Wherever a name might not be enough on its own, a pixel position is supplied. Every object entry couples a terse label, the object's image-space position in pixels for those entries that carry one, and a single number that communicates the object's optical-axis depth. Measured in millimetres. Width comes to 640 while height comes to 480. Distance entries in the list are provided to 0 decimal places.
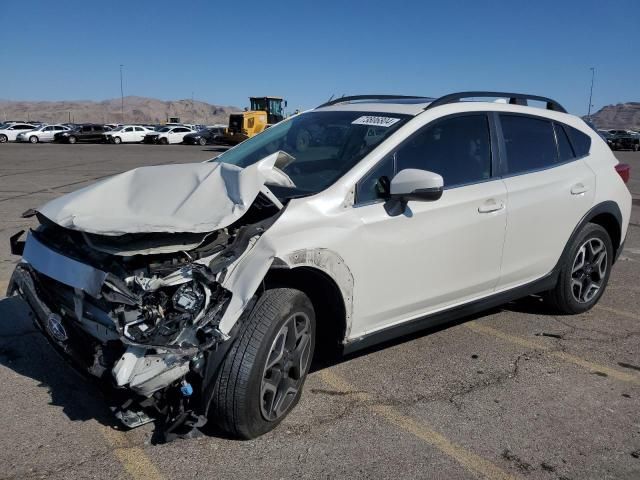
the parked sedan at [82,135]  43281
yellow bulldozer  36125
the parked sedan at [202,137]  46438
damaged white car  2812
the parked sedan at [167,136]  46188
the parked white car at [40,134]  43081
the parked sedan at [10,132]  42844
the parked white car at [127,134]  44750
